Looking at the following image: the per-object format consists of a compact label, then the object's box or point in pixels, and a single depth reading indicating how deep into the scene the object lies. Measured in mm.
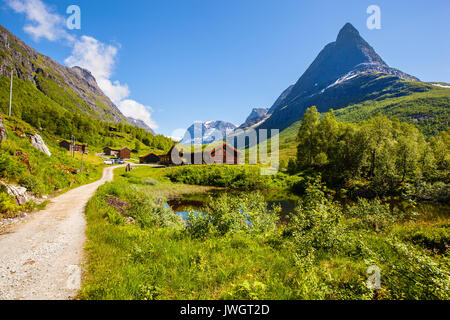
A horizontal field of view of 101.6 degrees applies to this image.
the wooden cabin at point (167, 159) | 80400
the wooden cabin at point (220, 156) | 69375
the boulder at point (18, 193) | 11532
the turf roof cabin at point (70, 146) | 91662
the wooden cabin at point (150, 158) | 102125
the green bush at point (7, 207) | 10156
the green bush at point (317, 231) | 7867
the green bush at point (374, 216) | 12469
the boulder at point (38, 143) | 23709
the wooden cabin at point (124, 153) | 105738
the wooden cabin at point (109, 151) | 110469
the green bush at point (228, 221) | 9281
